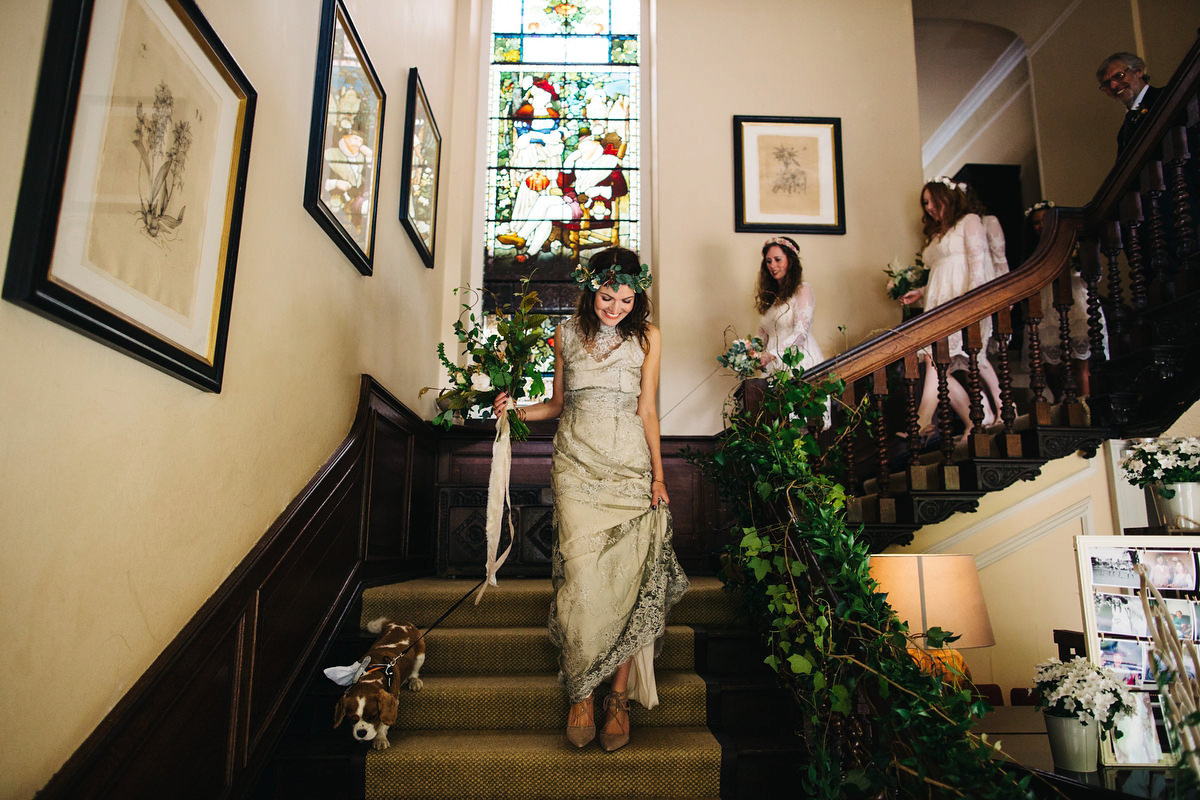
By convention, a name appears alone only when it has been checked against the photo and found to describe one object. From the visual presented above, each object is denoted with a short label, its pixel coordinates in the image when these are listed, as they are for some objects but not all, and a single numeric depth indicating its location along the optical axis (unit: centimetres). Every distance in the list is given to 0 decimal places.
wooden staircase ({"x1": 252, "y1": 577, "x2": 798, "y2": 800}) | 241
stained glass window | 573
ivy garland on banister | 185
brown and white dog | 237
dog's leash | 247
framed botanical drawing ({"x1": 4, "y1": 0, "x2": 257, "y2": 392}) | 144
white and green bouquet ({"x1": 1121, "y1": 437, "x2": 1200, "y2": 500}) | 286
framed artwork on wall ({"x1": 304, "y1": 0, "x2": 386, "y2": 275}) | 283
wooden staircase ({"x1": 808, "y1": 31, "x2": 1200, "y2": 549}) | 347
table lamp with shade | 284
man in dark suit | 415
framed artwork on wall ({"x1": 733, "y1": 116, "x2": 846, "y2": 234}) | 556
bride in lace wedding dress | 256
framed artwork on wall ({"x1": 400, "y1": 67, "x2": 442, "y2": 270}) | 410
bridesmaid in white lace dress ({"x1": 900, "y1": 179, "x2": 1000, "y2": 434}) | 421
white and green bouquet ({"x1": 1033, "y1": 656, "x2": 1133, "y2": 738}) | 210
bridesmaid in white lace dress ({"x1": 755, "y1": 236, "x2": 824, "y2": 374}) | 470
